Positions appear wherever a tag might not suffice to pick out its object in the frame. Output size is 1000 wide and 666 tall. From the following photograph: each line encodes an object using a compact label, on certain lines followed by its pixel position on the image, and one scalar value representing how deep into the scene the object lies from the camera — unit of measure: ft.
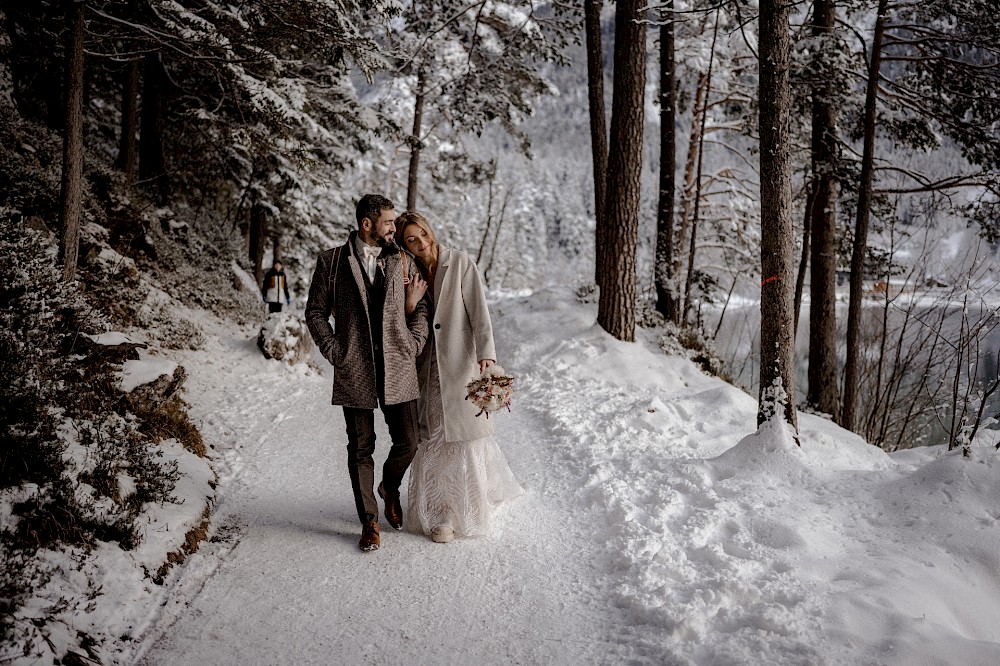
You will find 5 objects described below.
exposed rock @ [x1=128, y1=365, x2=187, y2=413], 17.92
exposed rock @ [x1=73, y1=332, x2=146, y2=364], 18.16
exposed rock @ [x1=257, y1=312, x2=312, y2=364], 30.37
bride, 14.05
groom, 13.14
